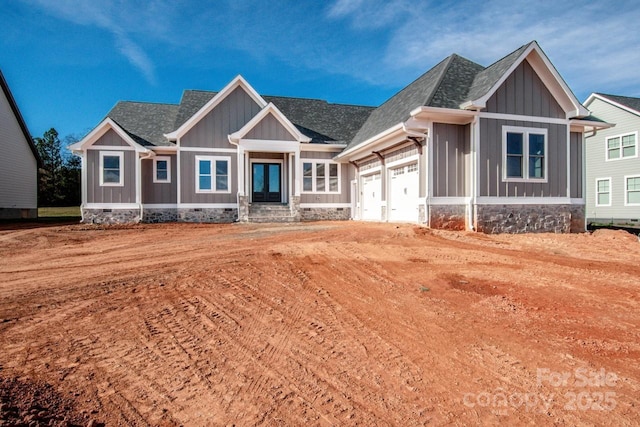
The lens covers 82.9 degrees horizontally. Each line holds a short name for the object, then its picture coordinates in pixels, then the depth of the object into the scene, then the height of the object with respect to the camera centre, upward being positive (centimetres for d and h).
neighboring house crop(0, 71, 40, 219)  1977 +269
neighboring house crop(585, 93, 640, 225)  2156 +273
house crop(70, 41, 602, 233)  1223 +229
